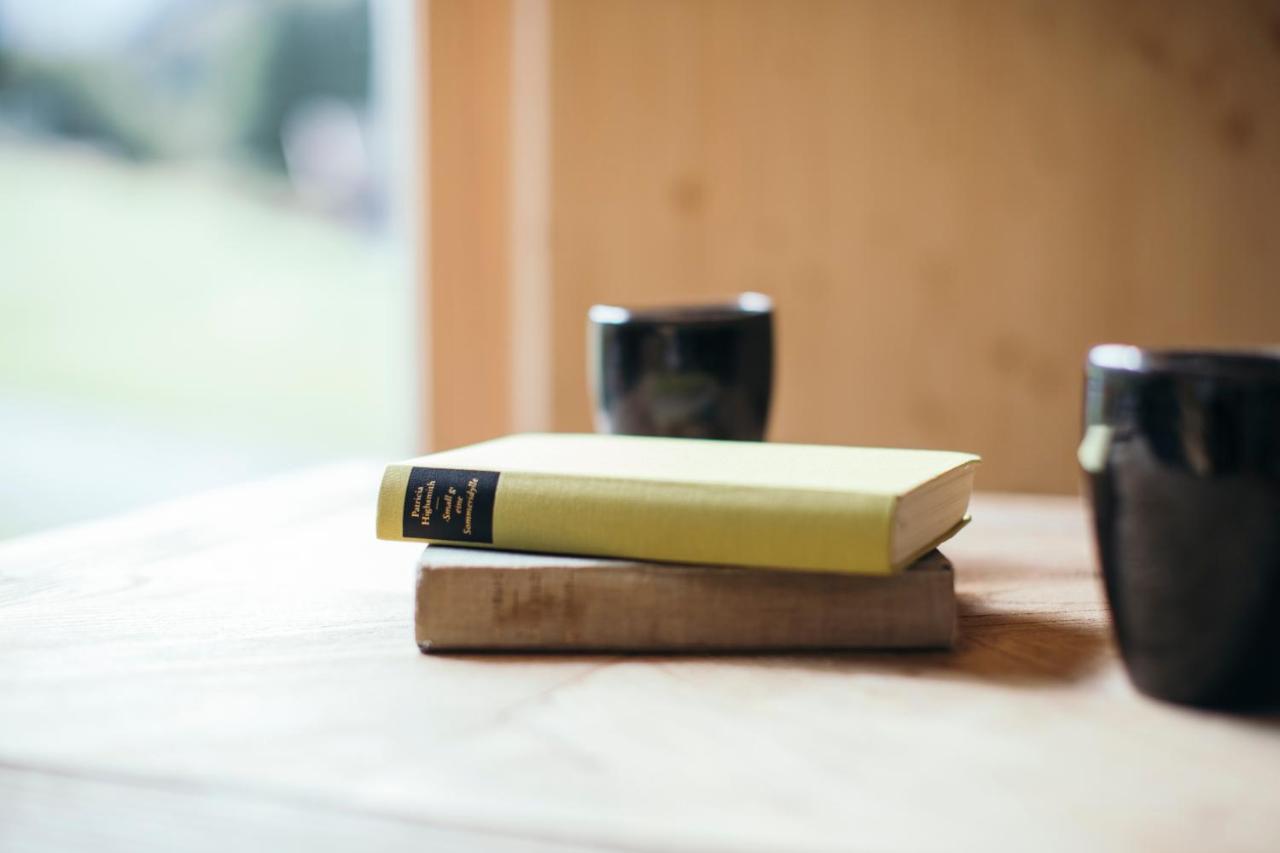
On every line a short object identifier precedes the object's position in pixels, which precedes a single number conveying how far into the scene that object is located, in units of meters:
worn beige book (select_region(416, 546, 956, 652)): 0.53
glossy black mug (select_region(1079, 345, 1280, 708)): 0.42
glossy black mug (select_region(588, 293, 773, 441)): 0.80
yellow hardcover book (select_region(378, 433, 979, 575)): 0.50
